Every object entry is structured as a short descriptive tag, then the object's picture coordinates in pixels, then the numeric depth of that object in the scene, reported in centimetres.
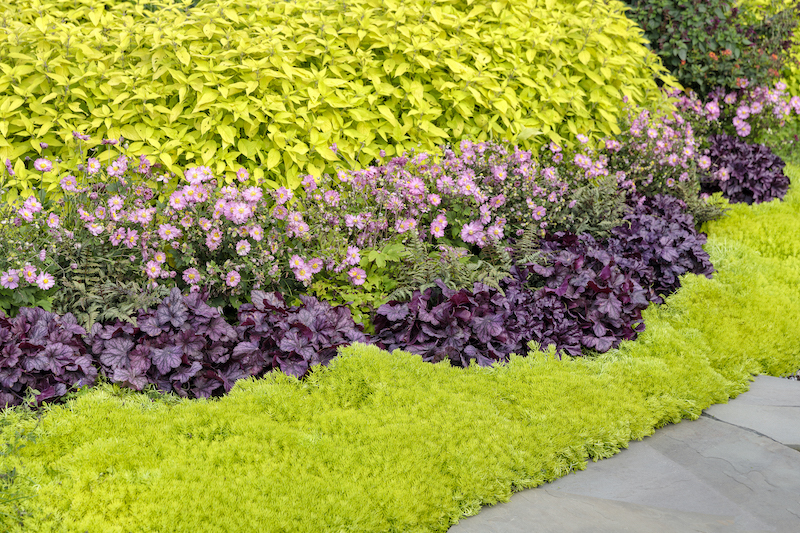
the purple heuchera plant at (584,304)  356
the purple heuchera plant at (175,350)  296
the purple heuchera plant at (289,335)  306
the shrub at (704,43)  611
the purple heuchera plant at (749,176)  566
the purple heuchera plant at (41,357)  281
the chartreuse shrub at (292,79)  411
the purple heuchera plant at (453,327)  331
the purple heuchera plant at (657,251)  411
